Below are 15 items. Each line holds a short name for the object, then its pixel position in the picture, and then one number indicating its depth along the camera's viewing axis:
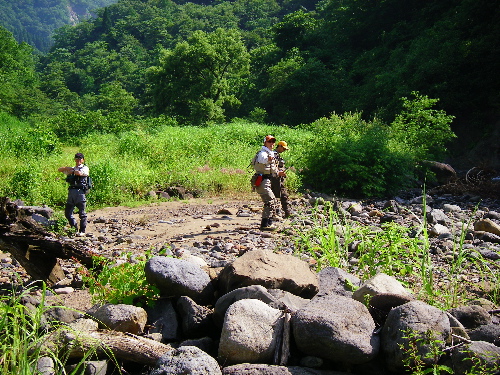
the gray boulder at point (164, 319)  3.71
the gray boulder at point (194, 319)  3.73
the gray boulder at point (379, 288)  3.64
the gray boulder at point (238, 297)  3.61
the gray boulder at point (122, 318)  3.47
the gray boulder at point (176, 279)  3.93
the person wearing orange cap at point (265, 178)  7.88
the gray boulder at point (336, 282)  4.00
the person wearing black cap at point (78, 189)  7.93
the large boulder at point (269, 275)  3.92
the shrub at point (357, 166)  11.90
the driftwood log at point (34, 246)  4.95
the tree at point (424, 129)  16.05
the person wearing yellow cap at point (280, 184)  8.58
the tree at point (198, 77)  37.66
